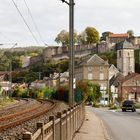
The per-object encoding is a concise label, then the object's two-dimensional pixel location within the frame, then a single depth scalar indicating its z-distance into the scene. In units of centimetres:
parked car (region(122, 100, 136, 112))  7112
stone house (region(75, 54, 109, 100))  16800
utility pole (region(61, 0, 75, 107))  3114
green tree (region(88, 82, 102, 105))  11856
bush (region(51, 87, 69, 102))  7076
